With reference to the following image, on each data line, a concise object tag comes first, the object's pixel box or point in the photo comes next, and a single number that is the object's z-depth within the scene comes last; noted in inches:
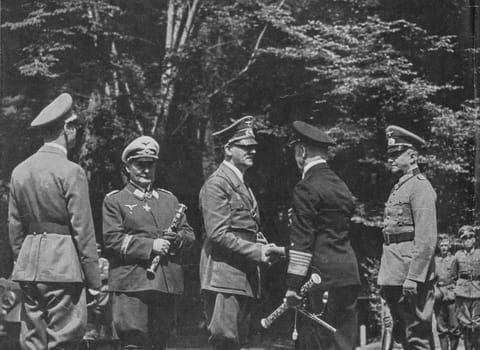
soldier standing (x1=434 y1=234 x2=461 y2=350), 413.1
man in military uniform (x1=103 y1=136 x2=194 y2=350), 245.1
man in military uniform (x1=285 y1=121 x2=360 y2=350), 227.5
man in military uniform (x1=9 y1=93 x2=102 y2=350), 211.9
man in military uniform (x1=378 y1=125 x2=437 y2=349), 266.7
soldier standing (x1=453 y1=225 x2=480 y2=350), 367.2
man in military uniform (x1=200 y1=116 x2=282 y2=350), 239.1
